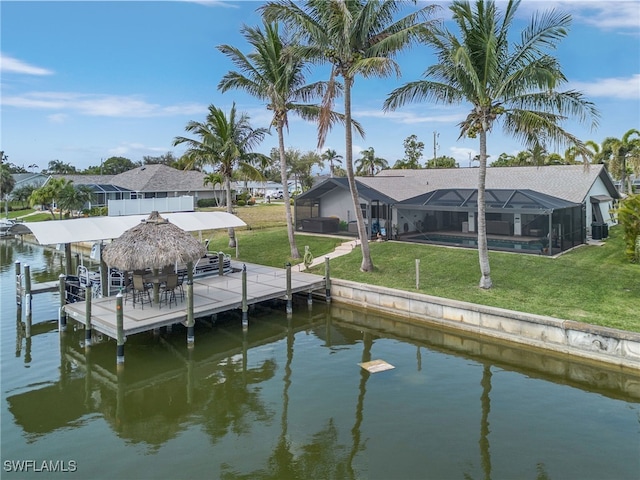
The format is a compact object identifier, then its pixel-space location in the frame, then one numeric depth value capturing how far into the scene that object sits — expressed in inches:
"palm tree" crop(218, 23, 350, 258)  818.2
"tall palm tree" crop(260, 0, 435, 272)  649.0
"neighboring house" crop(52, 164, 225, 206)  1887.3
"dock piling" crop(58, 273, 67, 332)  563.2
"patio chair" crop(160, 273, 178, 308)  558.6
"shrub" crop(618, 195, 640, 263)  682.2
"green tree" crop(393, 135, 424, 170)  2647.6
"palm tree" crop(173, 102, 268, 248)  960.3
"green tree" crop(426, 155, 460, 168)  2565.9
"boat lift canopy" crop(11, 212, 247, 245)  605.3
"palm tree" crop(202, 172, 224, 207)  1893.5
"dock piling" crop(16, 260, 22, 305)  663.4
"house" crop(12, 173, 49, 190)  2623.0
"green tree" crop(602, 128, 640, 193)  1226.0
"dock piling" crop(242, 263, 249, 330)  582.2
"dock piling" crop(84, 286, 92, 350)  500.4
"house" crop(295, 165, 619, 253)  820.0
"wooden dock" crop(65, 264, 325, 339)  504.1
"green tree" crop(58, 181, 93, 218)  1472.7
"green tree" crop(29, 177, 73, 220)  1498.5
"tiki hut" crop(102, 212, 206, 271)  525.3
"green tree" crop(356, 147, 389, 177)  2300.7
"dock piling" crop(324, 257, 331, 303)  703.1
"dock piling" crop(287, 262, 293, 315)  651.1
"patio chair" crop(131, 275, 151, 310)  547.2
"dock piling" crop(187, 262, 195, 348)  516.5
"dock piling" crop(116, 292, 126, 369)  459.5
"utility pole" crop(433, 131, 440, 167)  2635.3
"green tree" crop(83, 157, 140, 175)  3299.7
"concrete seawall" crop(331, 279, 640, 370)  444.5
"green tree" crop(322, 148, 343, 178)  2662.9
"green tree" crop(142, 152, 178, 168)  3621.3
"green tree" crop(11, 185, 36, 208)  2279.8
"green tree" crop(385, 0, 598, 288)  551.5
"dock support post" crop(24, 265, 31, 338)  593.9
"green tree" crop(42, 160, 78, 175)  3602.4
